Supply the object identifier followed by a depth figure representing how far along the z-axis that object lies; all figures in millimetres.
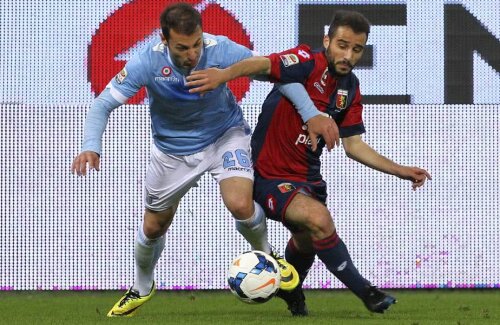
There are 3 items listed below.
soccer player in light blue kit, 15633
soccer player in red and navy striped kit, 15672
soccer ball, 15422
